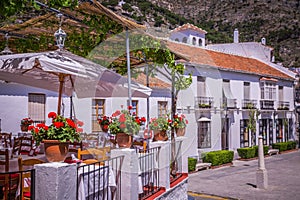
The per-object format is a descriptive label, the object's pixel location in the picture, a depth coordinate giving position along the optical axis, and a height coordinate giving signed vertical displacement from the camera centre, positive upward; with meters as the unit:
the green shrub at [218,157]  19.52 -2.34
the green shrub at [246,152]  22.22 -2.35
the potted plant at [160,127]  7.59 -0.31
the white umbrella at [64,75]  5.74 +0.68
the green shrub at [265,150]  23.42 -2.37
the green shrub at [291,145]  27.49 -2.39
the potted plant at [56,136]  4.36 -0.28
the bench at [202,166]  18.23 -2.59
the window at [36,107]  14.27 +0.20
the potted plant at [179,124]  8.10 -0.25
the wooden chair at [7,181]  4.36 -0.82
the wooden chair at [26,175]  4.64 -0.75
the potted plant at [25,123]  13.20 -0.37
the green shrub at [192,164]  17.48 -2.37
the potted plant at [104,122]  7.68 -0.20
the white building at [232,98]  21.88 +0.88
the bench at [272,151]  24.68 -2.58
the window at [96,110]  16.44 +0.09
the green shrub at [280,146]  26.27 -2.34
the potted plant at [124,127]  6.24 -0.25
